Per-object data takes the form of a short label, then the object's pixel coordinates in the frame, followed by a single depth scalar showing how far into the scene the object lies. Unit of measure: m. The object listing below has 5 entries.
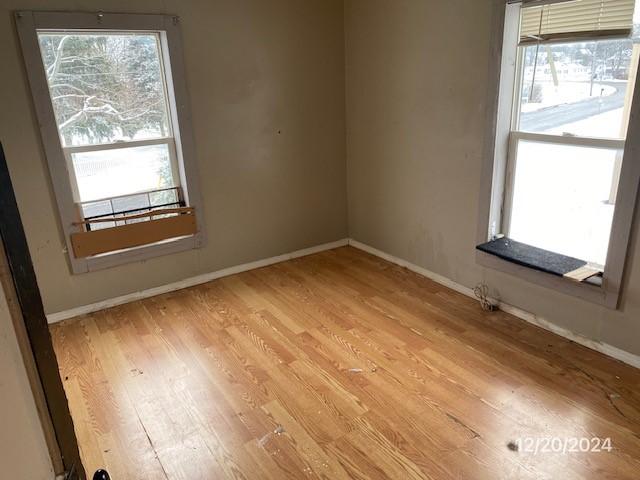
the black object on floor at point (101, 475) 0.76
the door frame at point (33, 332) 0.61
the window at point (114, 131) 2.88
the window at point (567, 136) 2.33
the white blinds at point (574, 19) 2.24
